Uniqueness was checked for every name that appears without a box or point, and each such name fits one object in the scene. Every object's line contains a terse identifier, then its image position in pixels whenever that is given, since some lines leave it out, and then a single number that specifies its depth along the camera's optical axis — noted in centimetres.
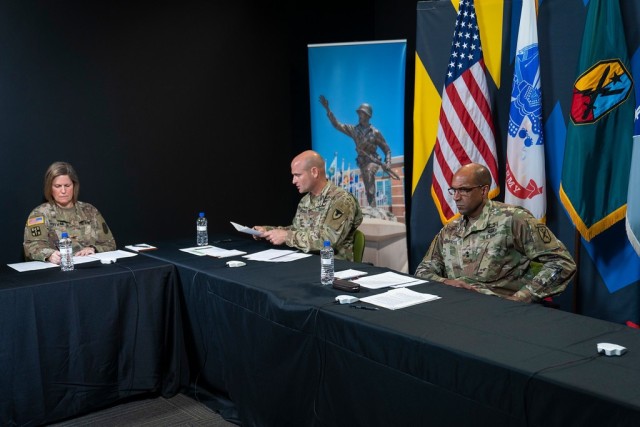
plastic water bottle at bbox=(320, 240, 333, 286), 289
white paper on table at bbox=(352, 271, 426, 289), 283
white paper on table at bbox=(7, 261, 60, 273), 346
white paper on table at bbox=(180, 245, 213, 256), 383
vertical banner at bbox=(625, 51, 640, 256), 360
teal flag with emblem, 379
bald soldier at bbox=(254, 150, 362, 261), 385
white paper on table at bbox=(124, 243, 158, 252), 402
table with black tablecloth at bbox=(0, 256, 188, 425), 299
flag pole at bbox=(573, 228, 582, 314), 412
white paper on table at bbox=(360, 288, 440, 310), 249
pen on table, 243
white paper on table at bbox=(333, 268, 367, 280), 301
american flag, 452
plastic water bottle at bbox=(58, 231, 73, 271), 339
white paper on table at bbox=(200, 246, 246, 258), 374
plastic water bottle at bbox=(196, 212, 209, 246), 419
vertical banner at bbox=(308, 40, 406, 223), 526
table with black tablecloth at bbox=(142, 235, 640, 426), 173
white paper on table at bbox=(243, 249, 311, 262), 359
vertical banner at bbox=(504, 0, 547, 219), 422
